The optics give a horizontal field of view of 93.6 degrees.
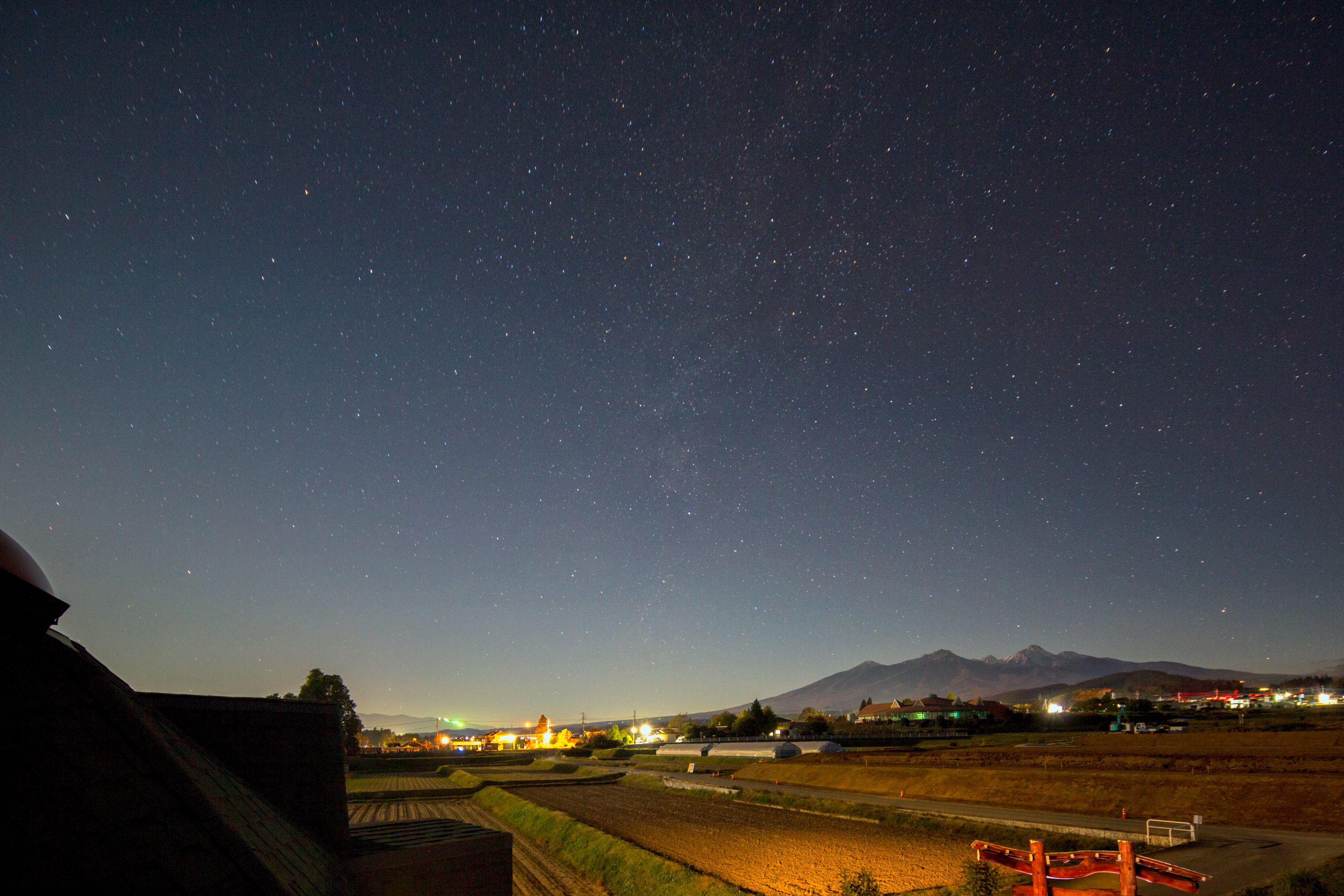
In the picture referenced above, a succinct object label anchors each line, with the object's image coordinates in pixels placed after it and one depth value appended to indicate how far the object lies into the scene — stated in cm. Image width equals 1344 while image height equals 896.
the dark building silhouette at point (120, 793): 727
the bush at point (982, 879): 1595
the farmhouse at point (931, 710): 13862
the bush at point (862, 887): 1592
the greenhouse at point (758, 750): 7738
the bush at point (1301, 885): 1631
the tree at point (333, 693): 9338
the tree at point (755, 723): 12244
